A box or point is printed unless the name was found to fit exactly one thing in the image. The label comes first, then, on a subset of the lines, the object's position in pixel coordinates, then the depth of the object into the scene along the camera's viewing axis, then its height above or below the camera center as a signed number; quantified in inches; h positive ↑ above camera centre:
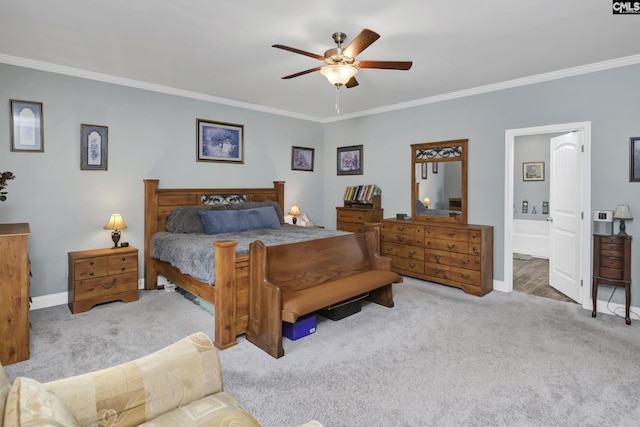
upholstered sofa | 47.9 -28.0
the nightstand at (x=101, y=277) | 143.7 -30.0
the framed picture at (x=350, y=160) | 240.5 +33.4
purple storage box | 120.2 -41.9
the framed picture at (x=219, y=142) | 196.9 +38.2
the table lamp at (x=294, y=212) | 231.3 -3.0
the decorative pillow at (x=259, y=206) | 195.4 +0.9
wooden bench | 110.7 -26.9
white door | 156.7 -2.4
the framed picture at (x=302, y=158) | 243.9 +35.0
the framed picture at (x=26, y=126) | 141.8 +33.1
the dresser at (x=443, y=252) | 170.2 -23.1
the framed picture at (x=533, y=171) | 264.6 +28.7
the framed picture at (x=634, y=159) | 138.2 +19.7
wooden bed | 113.8 -24.1
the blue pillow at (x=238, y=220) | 169.2 -6.3
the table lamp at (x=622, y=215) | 136.8 -2.4
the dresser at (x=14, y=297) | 102.0 -26.8
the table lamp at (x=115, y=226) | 158.1 -8.6
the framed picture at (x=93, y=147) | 157.6 +27.5
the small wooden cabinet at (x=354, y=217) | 221.9 -5.8
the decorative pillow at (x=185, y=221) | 170.9 -6.8
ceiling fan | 104.7 +46.0
